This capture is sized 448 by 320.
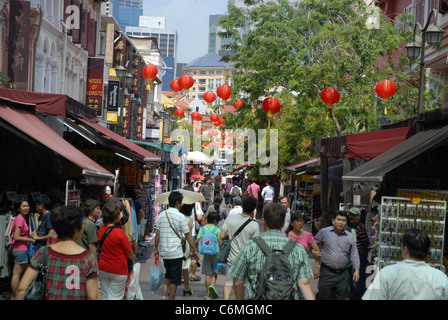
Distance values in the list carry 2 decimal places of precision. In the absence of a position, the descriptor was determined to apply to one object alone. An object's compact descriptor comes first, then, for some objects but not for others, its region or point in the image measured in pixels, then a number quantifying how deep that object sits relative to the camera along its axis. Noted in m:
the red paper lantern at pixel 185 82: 20.58
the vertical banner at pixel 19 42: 19.55
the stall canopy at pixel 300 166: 21.77
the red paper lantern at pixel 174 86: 23.30
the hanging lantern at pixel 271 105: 21.02
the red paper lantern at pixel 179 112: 31.64
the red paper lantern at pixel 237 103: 26.89
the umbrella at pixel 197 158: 38.00
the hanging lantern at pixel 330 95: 18.80
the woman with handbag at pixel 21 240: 10.77
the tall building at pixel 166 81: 144.49
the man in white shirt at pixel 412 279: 5.43
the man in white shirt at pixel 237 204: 13.07
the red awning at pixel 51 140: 10.80
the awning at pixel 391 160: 9.63
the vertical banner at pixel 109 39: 35.84
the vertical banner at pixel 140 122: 47.35
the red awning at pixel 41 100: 13.13
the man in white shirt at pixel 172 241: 10.34
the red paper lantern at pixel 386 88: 16.73
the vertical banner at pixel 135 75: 43.06
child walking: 11.56
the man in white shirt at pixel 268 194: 26.41
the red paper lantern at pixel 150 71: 20.91
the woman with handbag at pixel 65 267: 5.66
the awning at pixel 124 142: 16.30
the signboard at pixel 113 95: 33.41
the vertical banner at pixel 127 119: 39.09
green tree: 22.44
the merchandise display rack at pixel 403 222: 9.56
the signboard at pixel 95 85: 30.27
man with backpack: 5.90
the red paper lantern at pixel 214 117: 35.10
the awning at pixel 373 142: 13.14
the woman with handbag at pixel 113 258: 8.08
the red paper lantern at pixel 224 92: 22.77
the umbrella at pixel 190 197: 13.01
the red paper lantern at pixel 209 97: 25.73
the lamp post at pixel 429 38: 14.54
